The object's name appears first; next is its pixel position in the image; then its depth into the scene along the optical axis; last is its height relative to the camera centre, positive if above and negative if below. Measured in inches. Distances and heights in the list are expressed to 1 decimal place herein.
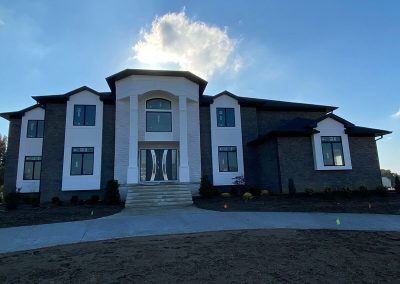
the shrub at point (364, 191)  639.9 -25.5
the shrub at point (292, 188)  633.6 -14.5
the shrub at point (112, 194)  633.6 -17.1
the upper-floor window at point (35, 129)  828.0 +172.6
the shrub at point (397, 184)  692.1 -12.8
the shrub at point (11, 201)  557.9 -23.4
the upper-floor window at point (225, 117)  828.6 +193.1
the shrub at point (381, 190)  641.4 -24.6
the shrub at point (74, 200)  678.4 -30.2
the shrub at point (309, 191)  632.4 -22.1
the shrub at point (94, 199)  667.1 -28.7
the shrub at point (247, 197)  608.4 -30.3
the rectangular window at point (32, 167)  799.1 +60.4
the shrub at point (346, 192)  622.9 -26.2
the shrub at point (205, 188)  680.4 -10.3
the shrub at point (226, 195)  705.1 -29.0
